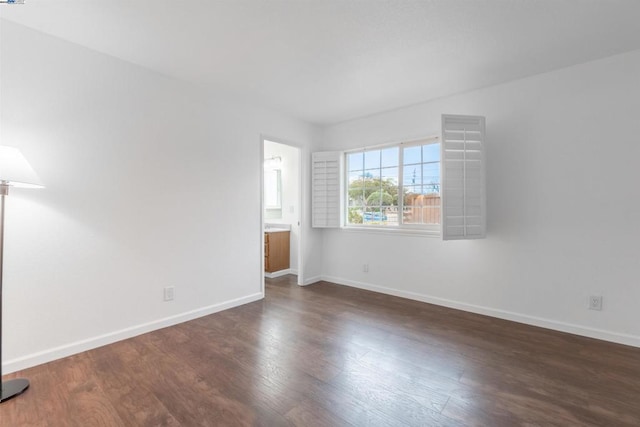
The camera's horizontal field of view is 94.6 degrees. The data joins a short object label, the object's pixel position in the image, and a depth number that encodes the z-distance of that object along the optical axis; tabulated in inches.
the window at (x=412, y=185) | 119.6
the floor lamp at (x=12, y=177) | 68.2
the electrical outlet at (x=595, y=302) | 102.9
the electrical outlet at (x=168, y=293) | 113.2
